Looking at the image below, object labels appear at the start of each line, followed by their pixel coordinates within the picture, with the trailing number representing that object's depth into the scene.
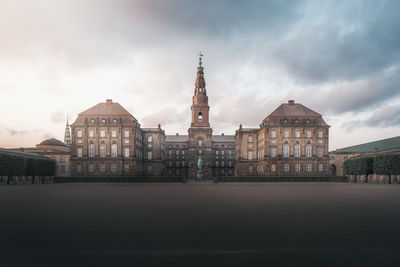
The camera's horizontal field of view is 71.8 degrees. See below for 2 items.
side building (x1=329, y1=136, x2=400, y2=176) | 81.00
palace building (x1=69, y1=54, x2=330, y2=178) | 69.50
